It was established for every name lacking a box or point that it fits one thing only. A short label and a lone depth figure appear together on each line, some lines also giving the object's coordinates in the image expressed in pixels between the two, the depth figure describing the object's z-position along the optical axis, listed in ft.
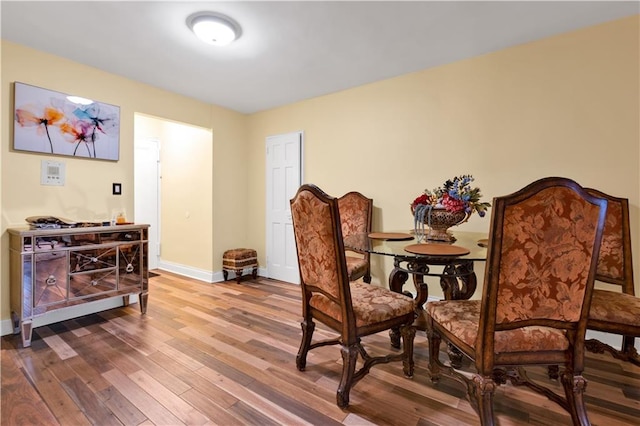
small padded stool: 13.47
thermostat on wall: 8.78
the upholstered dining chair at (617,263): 6.48
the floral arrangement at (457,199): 6.73
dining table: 5.45
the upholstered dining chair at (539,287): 3.78
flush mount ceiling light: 7.04
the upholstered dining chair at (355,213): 10.68
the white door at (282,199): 13.37
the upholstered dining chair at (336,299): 5.24
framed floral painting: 8.36
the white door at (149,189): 15.43
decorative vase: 6.85
